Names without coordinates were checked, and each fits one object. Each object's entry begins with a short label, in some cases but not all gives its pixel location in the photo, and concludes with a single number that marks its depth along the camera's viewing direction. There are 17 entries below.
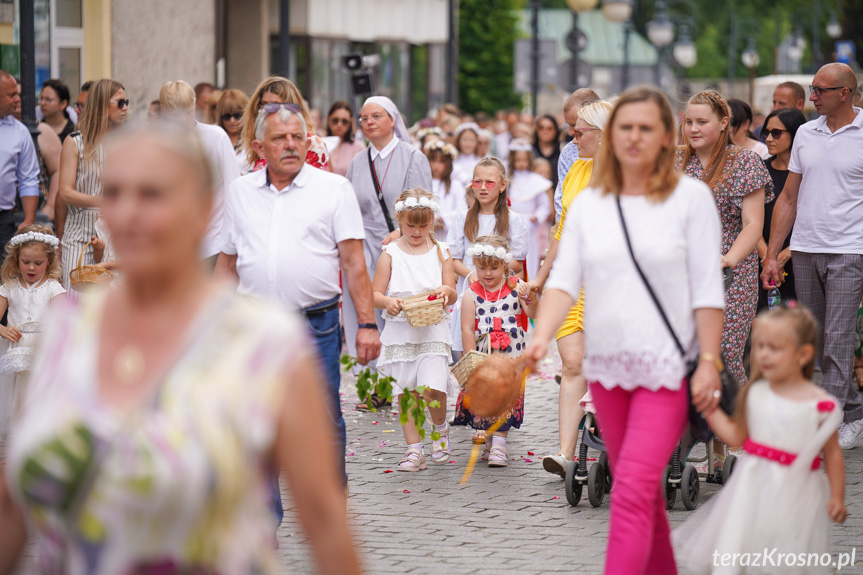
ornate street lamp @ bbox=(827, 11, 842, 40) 111.56
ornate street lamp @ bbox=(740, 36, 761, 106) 52.23
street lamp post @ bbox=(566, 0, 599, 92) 49.30
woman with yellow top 13.97
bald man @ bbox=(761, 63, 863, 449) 16.09
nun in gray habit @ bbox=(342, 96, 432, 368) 19.12
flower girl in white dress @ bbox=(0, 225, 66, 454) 15.73
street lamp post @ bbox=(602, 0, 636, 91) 61.03
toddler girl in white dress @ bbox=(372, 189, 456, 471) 15.95
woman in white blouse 8.52
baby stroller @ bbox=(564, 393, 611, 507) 13.25
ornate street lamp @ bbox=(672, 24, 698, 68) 85.62
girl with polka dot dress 16.20
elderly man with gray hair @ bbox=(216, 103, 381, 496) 10.94
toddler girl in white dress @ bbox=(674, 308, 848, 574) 9.15
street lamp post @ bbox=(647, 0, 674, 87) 70.87
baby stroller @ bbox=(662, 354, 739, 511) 12.96
